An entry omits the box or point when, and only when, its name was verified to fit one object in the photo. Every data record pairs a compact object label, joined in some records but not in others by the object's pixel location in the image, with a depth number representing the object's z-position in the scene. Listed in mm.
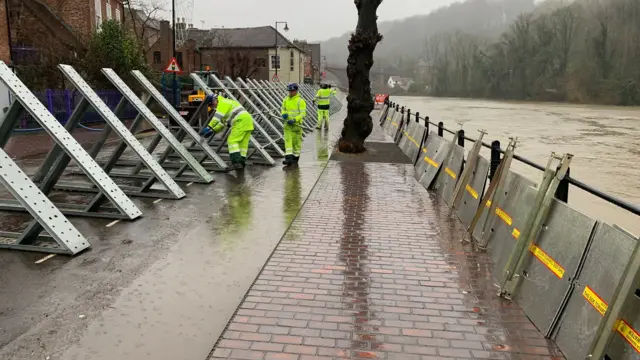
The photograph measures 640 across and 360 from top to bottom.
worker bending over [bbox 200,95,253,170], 8641
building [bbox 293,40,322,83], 86562
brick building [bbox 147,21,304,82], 56688
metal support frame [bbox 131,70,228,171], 7920
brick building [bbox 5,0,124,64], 24156
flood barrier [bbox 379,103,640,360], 2680
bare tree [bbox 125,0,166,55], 37894
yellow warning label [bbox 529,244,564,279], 3385
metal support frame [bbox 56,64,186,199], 6172
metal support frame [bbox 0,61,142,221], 5156
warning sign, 19938
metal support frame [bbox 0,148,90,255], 4535
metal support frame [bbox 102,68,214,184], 7098
